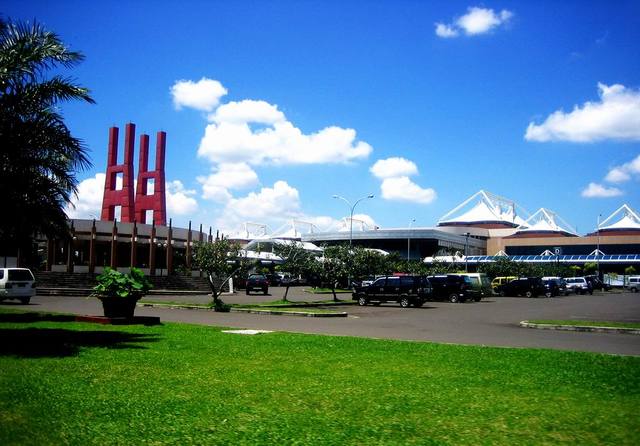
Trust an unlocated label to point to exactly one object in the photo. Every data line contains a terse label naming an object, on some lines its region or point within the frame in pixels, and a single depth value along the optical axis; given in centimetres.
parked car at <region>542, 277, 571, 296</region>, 5300
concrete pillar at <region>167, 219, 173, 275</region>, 5678
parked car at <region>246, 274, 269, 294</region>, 4769
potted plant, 1762
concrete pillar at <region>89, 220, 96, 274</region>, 5059
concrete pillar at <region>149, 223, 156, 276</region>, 5506
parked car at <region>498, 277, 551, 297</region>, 5175
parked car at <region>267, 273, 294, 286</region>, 6961
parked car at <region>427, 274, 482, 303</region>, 4025
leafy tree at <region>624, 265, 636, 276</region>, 8775
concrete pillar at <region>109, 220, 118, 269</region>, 5184
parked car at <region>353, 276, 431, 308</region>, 3272
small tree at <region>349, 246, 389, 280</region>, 3722
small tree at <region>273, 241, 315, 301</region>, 3416
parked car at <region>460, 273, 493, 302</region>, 4209
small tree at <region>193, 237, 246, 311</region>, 2820
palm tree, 1273
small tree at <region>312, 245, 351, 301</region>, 3562
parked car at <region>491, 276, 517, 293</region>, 5584
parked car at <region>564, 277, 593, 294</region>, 6166
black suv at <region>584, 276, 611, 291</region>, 7294
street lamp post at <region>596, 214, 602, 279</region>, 9064
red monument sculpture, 6900
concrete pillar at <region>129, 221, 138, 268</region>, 5278
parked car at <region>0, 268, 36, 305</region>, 2854
